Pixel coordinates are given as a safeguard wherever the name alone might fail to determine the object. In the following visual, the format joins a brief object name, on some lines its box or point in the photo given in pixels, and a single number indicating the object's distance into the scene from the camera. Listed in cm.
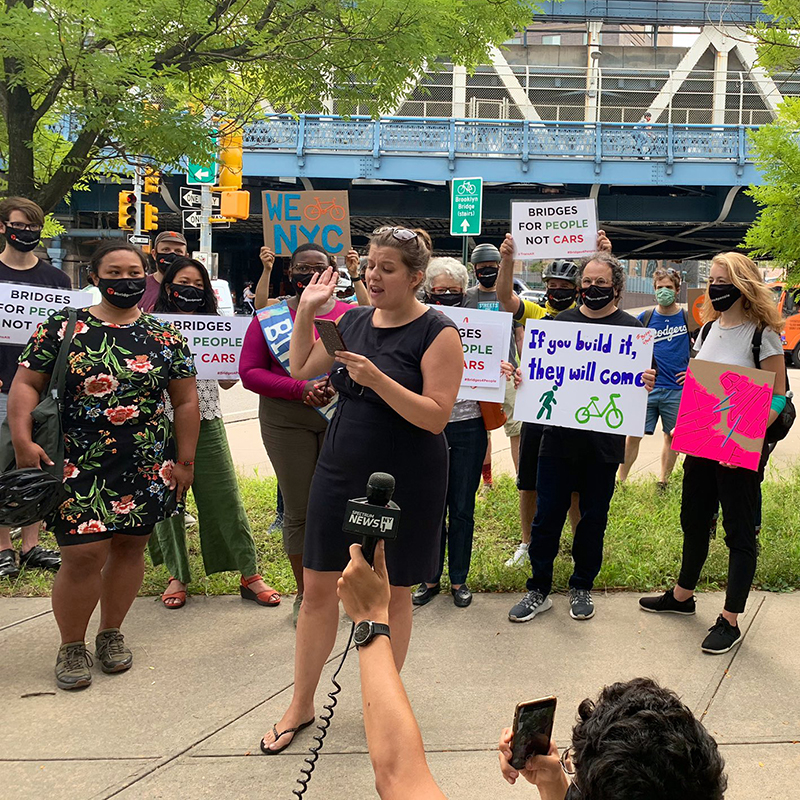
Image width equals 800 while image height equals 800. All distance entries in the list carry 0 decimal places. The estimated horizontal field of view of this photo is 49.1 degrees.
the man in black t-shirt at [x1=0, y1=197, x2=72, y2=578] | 533
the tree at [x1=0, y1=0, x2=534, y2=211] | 526
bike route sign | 1452
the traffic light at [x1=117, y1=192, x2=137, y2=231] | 2400
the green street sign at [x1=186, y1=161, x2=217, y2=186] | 1678
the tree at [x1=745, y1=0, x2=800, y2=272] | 640
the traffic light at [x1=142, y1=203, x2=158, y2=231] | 2468
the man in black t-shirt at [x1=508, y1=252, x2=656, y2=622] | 479
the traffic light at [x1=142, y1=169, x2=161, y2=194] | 1527
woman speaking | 335
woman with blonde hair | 440
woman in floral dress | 386
